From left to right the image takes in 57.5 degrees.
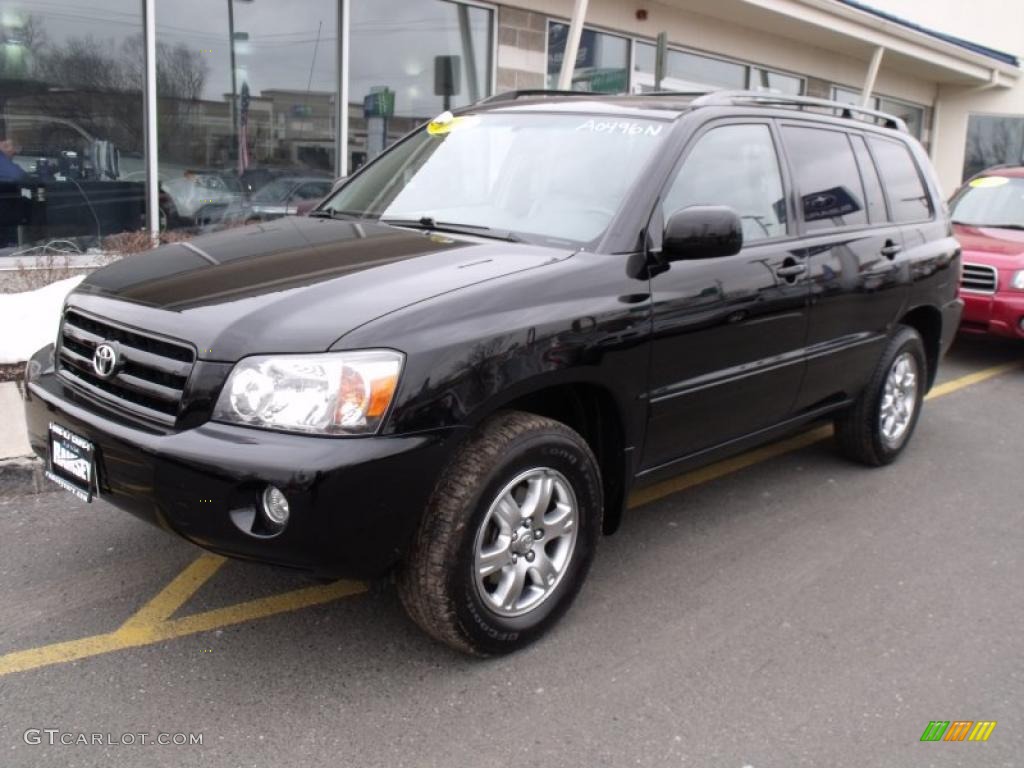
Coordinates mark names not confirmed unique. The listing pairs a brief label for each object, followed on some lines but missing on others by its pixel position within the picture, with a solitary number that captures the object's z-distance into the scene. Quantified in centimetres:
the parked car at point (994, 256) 777
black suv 261
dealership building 746
